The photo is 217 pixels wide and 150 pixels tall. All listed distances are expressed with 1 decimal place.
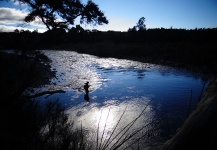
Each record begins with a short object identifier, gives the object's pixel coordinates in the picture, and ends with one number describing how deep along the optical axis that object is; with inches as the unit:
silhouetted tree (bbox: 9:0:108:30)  354.6
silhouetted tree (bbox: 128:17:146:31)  2573.8
